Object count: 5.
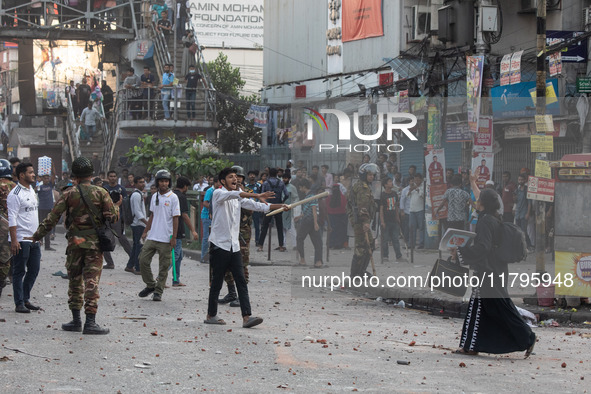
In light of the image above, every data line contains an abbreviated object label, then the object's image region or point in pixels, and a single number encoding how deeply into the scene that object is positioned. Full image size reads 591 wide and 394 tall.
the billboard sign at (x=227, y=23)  58.81
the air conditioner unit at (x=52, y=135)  43.91
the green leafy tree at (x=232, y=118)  43.12
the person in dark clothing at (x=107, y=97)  35.47
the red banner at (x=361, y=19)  31.44
